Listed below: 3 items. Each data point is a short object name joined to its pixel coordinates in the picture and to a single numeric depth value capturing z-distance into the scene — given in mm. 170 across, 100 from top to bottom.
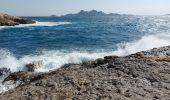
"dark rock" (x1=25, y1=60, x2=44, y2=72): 15672
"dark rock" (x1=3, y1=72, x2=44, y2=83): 10639
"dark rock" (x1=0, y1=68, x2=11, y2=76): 13930
